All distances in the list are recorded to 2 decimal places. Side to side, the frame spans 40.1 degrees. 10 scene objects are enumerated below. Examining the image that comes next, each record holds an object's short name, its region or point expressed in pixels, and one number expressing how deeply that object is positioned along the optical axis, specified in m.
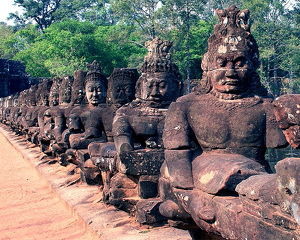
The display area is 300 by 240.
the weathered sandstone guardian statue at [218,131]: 3.42
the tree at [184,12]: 24.62
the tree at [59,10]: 50.12
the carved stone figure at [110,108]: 6.39
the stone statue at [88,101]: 7.94
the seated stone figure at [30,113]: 15.02
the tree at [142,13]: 27.03
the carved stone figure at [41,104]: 14.11
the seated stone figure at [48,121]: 10.96
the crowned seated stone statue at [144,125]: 5.07
